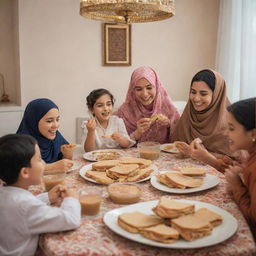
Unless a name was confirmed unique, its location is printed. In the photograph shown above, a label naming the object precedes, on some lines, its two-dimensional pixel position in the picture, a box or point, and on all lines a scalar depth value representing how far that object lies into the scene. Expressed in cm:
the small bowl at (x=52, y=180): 174
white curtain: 404
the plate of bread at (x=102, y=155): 235
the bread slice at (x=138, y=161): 207
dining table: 122
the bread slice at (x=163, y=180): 179
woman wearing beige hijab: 274
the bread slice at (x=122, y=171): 188
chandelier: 208
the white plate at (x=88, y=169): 191
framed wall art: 450
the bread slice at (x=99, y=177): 184
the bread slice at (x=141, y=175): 187
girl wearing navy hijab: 252
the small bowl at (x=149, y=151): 235
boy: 136
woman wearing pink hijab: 313
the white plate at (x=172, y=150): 256
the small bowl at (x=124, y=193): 159
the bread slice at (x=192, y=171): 192
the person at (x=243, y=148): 158
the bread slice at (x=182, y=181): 176
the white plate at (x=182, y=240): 123
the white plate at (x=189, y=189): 172
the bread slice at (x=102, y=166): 202
